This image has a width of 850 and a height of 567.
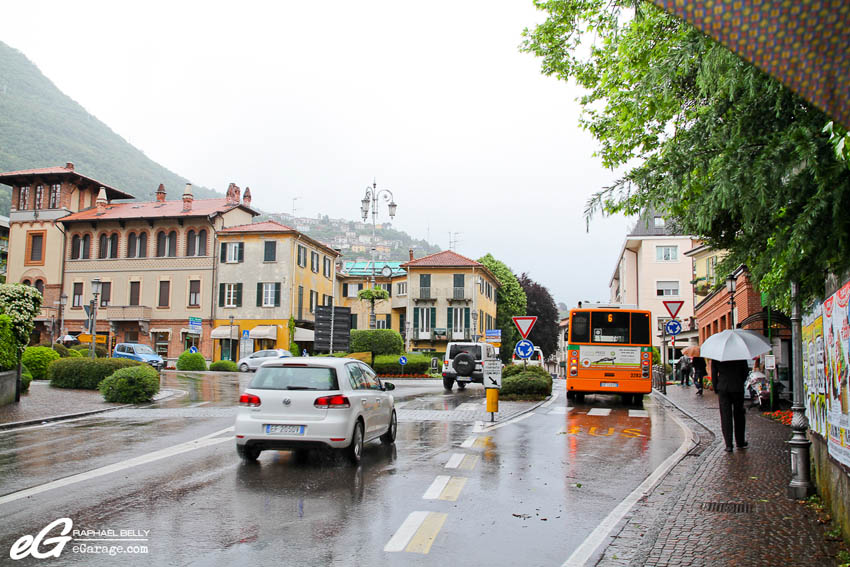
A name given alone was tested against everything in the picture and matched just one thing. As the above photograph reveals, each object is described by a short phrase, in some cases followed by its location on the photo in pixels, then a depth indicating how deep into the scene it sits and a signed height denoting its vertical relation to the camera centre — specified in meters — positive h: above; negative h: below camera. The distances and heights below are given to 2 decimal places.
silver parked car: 46.44 -0.59
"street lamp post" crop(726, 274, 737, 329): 25.55 +2.43
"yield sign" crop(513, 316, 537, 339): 19.48 +0.79
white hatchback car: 9.88 -0.85
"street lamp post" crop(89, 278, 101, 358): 28.29 +1.75
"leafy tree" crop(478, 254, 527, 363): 84.44 +6.90
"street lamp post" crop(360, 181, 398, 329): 39.08 +8.25
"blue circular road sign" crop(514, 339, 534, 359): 20.59 +0.10
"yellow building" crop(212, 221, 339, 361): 56.69 +4.96
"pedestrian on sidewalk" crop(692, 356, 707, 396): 31.95 -0.72
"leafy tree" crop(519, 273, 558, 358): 84.31 +4.79
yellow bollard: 16.41 -1.11
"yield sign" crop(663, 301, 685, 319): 27.56 +1.86
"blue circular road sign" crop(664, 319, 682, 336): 29.08 +1.13
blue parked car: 42.56 -0.37
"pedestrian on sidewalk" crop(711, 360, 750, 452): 12.19 -0.69
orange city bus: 21.97 +0.05
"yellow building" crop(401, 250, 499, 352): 68.75 +5.03
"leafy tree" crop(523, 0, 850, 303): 5.00 +1.52
